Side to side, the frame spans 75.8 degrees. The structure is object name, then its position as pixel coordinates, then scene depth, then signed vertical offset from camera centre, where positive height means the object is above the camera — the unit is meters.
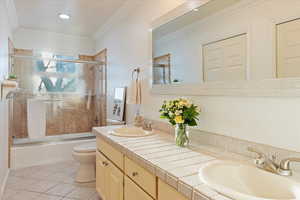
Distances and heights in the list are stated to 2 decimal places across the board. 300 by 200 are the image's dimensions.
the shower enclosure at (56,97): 3.30 +0.02
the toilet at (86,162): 2.51 -0.85
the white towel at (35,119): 3.26 -0.35
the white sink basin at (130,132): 1.74 -0.33
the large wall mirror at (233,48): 1.01 +0.33
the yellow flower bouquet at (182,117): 1.39 -0.14
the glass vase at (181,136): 1.39 -0.28
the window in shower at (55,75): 3.61 +0.46
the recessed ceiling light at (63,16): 3.03 +1.31
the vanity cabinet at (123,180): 1.02 -0.55
